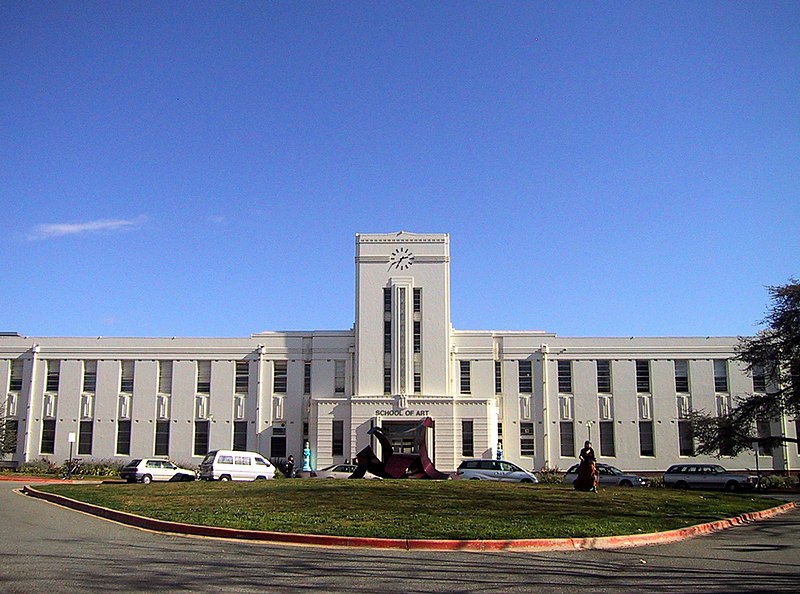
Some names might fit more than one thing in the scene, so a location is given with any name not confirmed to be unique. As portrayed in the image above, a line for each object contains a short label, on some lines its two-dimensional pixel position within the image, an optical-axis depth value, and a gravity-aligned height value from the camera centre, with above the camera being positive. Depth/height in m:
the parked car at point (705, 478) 41.19 -2.51
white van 40.41 -1.89
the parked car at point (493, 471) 39.38 -2.07
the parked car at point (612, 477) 41.56 -2.47
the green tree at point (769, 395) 41.56 +2.06
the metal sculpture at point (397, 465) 36.47 -1.62
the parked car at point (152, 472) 40.66 -2.17
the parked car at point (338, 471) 42.56 -2.20
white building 53.72 +2.91
